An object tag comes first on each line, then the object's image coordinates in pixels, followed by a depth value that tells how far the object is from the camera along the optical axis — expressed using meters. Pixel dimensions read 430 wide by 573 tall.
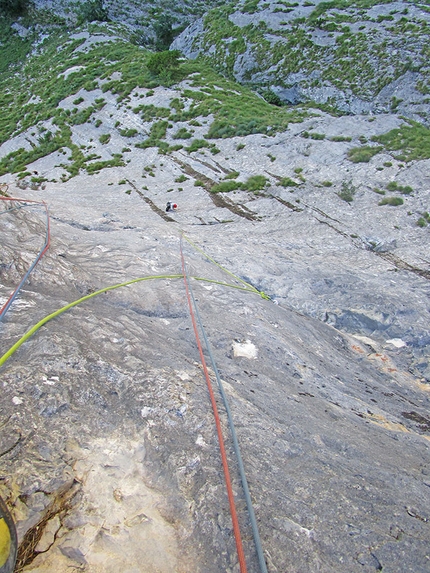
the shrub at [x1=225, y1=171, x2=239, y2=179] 21.18
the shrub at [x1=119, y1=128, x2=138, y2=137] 27.95
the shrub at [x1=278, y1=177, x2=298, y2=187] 19.58
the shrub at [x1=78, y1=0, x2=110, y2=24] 48.38
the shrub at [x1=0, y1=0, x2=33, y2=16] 54.88
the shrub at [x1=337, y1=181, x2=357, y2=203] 17.75
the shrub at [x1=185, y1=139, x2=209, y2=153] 24.47
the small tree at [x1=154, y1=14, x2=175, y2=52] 51.25
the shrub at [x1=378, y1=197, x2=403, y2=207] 16.70
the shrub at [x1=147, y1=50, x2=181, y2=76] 32.88
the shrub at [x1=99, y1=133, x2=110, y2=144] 28.28
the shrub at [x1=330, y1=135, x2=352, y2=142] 21.95
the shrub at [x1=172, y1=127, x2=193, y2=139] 25.77
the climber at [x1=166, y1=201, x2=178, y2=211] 18.60
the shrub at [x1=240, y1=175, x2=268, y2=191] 19.88
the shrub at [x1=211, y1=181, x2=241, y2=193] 20.05
